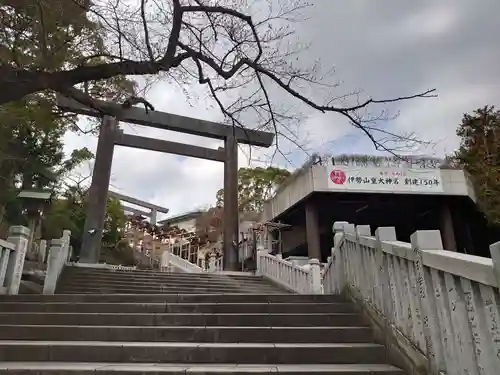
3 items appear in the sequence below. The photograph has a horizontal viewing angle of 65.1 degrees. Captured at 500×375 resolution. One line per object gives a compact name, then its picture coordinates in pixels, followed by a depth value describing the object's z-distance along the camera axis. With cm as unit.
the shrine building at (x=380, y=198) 1396
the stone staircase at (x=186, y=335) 306
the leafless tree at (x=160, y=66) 432
